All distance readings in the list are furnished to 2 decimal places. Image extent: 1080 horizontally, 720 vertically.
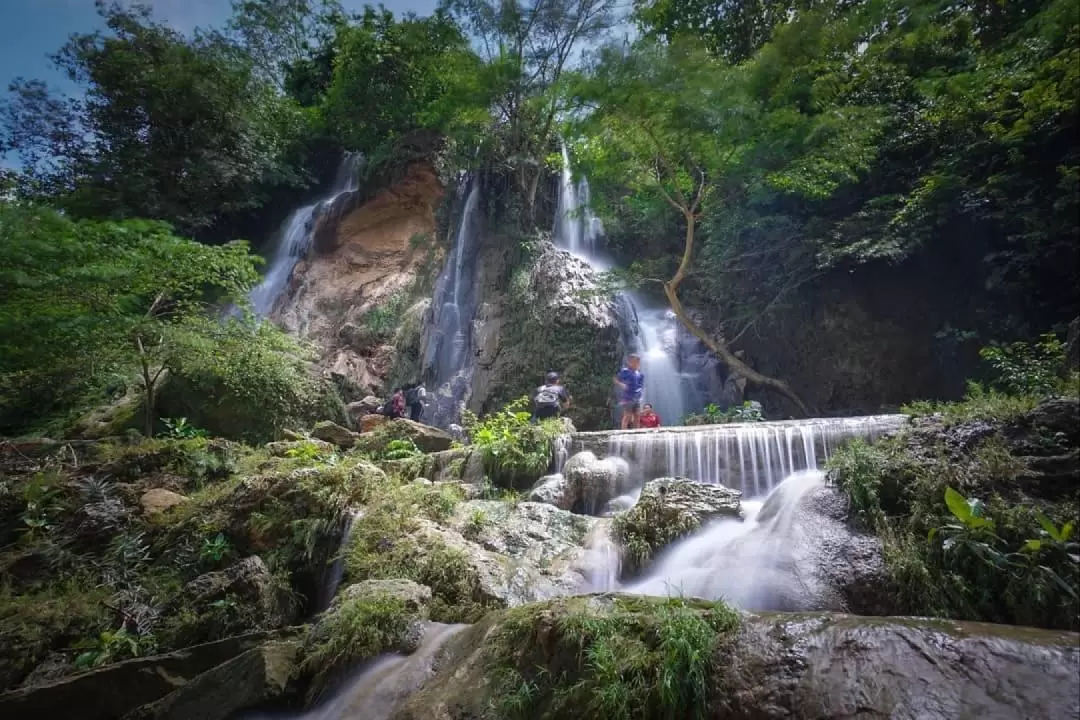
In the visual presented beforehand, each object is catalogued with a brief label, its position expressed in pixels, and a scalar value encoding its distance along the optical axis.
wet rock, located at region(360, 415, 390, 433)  13.53
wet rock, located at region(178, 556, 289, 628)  5.37
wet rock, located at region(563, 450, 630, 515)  7.93
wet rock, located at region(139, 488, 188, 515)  7.17
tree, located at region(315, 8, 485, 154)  19.27
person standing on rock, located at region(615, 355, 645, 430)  11.47
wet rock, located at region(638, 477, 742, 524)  5.98
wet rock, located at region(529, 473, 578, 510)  7.63
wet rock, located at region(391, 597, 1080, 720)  2.28
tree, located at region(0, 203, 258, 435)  7.89
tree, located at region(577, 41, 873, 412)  11.11
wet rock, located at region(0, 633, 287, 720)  4.11
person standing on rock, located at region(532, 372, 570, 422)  10.87
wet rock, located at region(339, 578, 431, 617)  4.52
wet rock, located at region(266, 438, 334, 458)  9.00
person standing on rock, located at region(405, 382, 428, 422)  14.49
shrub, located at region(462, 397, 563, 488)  8.57
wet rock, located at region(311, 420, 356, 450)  11.09
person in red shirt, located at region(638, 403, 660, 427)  11.18
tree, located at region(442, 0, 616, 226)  16.58
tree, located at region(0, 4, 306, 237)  18.17
